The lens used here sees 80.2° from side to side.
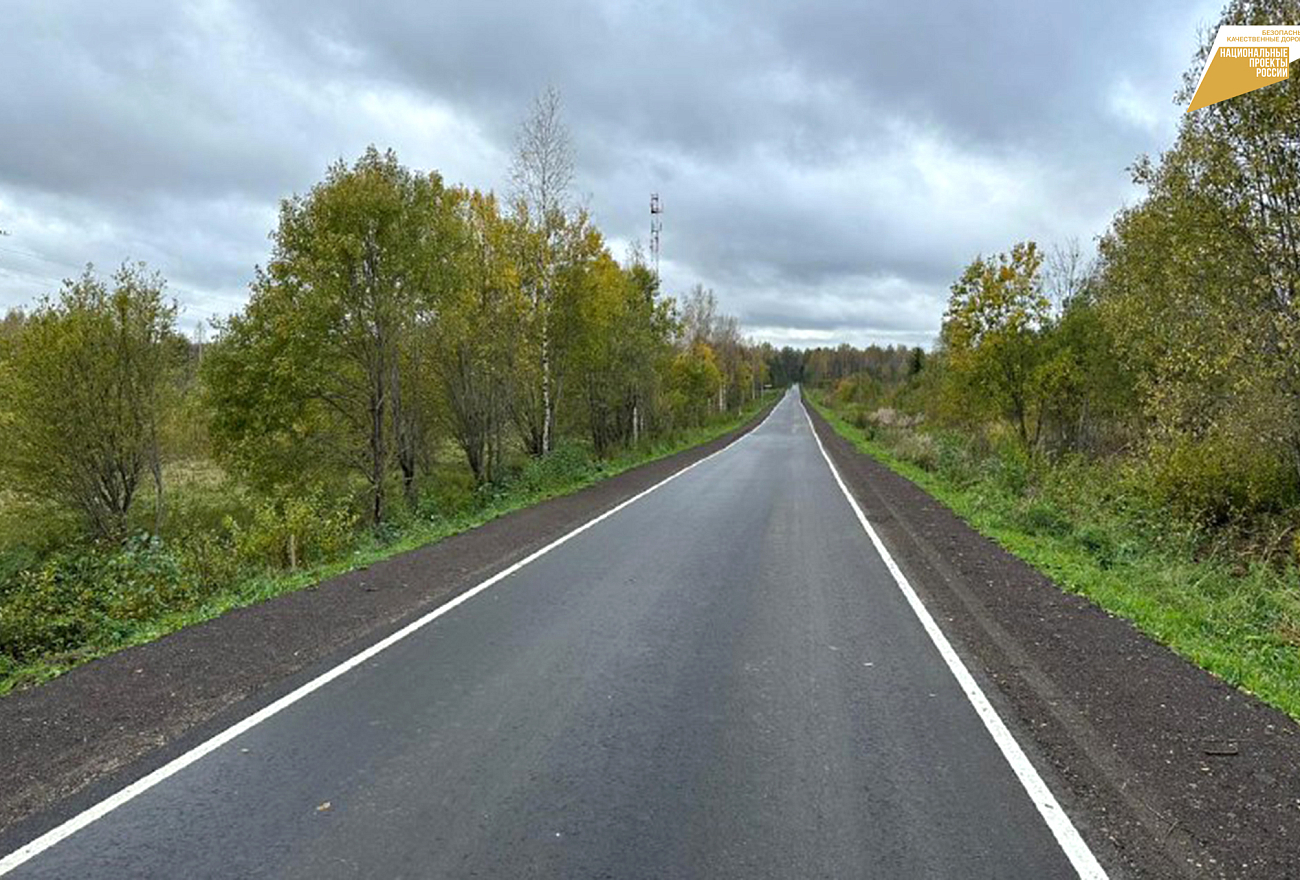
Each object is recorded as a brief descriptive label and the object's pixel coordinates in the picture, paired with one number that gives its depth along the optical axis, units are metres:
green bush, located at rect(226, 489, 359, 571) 11.75
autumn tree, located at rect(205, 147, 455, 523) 18.39
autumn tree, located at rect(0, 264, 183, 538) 18.55
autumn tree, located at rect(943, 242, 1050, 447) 26.03
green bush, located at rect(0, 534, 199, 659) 7.91
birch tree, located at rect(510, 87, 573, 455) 23.09
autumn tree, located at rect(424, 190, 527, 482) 21.25
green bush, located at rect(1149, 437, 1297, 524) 12.88
